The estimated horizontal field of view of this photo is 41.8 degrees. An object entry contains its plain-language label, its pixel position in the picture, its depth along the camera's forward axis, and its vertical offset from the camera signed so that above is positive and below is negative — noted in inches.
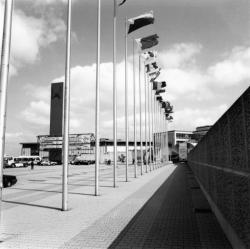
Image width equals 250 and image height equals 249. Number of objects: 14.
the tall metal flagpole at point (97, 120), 619.2 +81.8
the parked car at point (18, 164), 2546.8 -3.2
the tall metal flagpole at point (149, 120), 1488.7 +191.6
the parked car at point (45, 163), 3107.8 +4.6
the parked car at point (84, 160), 3154.5 +32.4
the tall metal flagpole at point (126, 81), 943.7 +236.5
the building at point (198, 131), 5448.3 +560.1
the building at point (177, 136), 5310.0 +433.8
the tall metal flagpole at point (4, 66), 284.3 +88.1
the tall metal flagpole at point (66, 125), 450.9 +52.6
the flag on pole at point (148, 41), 1053.8 +391.2
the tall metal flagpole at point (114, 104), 779.4 +141.0
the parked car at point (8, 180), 805.2 -41.9
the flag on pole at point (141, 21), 882.1 +384.4
